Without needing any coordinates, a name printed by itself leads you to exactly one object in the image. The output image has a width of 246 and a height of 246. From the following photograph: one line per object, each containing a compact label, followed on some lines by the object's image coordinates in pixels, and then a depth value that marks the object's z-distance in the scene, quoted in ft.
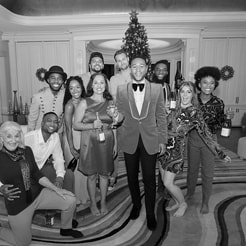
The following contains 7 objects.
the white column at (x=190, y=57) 25.97
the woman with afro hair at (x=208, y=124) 8.79
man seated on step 8.91
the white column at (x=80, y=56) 26.68
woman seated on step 6.98
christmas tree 17.17
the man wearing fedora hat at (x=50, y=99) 10.46
